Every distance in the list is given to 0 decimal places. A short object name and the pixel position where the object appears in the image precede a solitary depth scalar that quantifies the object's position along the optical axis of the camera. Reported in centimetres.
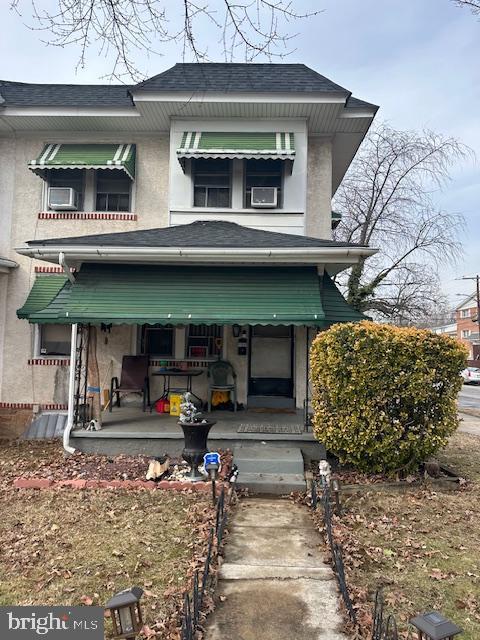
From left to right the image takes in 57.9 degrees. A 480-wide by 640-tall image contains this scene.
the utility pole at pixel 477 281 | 4168
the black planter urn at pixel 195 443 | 661
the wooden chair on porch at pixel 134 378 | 955
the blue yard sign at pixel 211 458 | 642
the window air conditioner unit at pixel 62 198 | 1036
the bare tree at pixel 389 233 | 2116
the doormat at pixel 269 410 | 974
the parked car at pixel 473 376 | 4103
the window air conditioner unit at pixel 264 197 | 1016
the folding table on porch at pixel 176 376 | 950
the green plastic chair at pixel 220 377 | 973
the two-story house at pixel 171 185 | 989
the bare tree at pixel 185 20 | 414
